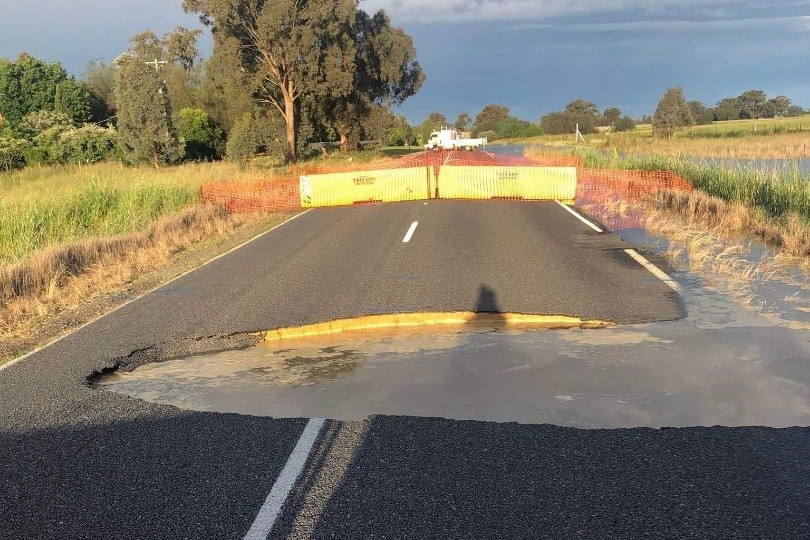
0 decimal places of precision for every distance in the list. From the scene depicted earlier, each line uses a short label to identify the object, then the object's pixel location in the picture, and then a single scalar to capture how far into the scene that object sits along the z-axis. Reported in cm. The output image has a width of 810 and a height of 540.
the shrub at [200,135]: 5459
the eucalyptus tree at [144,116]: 4122
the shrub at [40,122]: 4882
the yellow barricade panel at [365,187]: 2211
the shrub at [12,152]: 4228
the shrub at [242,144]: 4166
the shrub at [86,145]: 4519
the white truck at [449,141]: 6888
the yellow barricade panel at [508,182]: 2144
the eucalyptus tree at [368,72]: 5134
